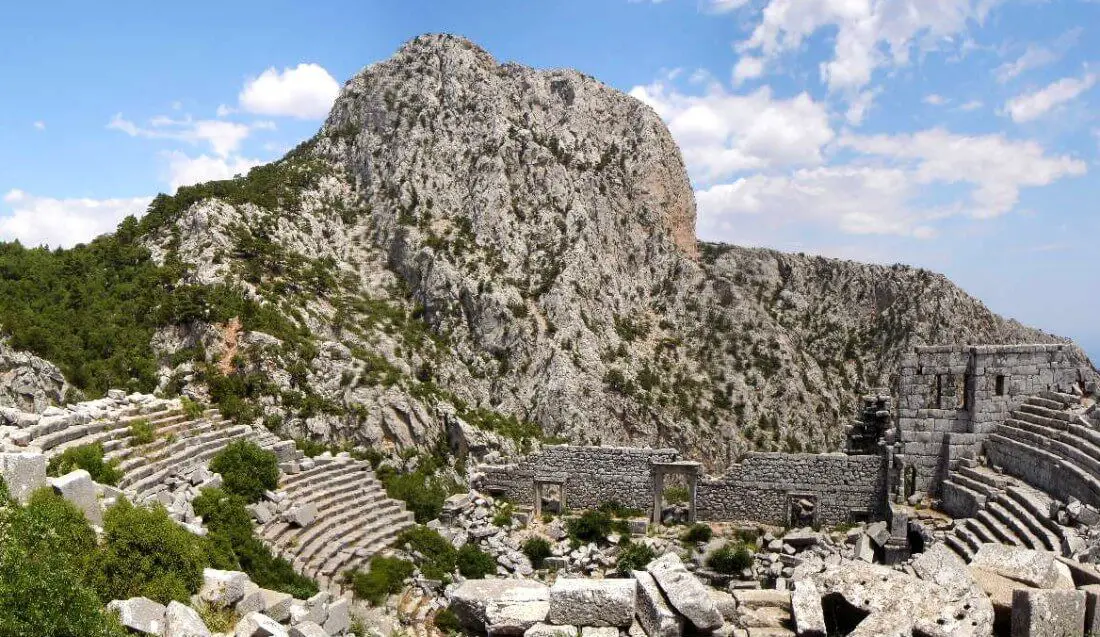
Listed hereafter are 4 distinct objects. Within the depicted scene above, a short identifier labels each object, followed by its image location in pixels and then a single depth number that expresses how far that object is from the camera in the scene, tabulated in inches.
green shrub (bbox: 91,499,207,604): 446.6
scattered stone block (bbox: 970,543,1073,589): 399.5
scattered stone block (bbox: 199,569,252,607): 469.4
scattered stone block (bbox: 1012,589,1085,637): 349.1
